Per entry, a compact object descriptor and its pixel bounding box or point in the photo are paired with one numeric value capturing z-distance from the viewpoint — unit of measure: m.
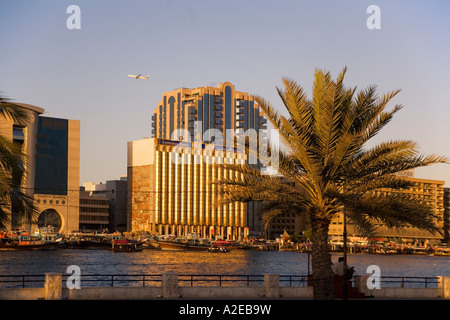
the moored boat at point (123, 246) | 191.50
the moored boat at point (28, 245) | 191.25
